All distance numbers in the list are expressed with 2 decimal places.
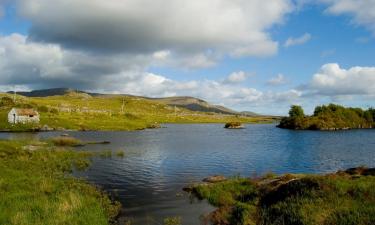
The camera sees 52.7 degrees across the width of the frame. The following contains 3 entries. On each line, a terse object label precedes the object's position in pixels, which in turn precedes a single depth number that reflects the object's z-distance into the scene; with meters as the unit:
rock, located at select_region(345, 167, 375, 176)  38.78
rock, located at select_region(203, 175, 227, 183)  48.26
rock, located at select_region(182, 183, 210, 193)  44.04
